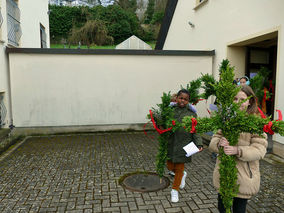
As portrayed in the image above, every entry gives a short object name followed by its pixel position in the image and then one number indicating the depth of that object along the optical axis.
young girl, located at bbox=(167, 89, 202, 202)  3.49
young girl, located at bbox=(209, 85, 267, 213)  2.14
